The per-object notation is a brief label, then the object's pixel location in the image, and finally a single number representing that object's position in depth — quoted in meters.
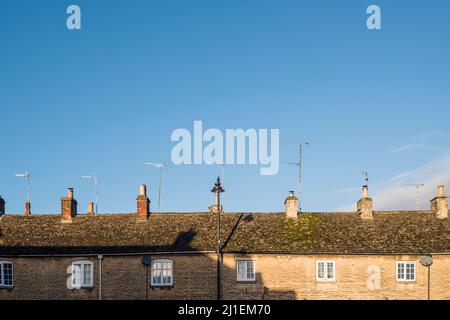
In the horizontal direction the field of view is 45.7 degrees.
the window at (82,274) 37.03
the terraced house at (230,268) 36.66
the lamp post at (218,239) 32.30
